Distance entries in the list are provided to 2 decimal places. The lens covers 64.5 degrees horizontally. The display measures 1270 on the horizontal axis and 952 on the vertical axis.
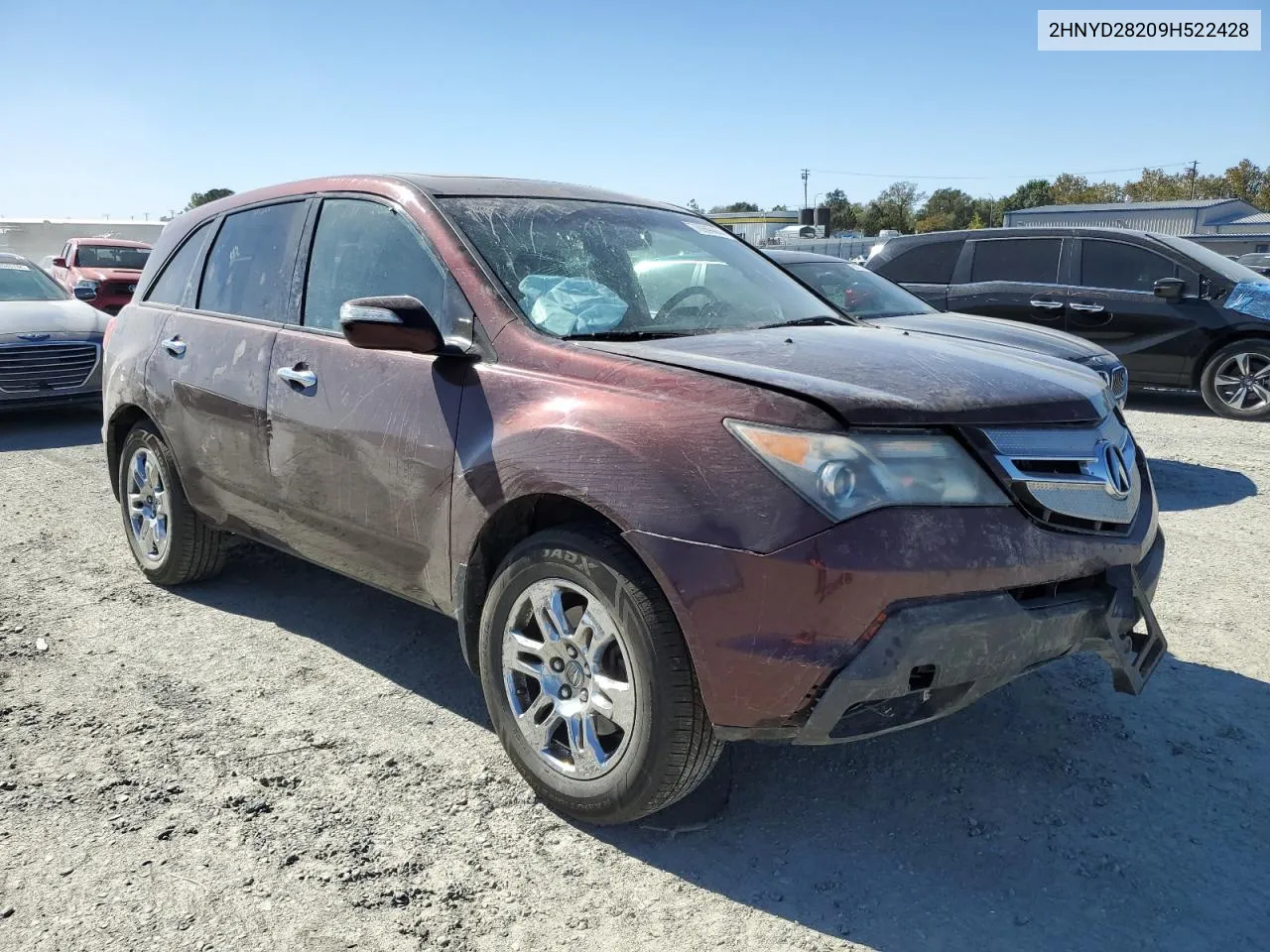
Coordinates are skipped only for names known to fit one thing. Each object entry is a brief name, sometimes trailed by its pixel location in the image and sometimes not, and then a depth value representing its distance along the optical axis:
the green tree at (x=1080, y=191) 90.88
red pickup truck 15.51
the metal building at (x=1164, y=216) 60.28
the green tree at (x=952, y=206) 103.00
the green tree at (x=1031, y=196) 101.81
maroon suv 2.29
